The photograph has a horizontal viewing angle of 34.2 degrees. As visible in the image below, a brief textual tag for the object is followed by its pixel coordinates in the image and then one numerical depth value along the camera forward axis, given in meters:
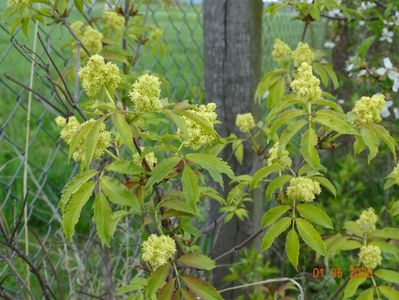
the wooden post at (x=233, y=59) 2.45
